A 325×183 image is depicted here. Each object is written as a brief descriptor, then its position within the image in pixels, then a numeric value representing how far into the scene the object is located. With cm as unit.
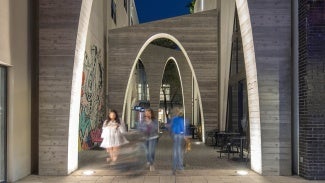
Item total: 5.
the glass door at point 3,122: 1019
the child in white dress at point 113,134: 1350
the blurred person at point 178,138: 1254
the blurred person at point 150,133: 1274
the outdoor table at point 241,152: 1502
